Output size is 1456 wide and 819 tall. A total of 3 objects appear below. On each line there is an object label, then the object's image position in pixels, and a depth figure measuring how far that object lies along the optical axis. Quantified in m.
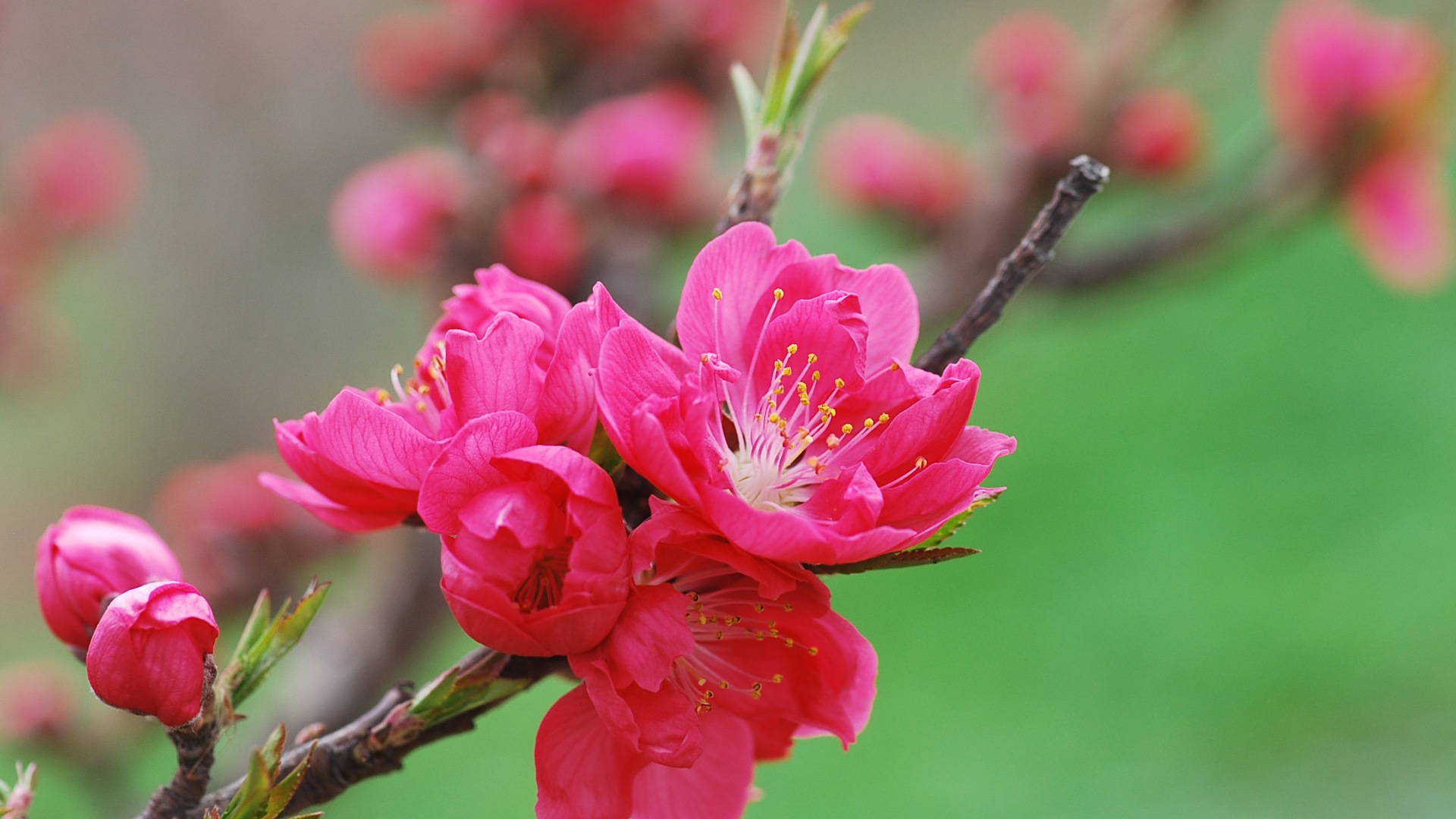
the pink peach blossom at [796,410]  0.36
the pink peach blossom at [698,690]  0.36
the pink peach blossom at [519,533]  0.36
